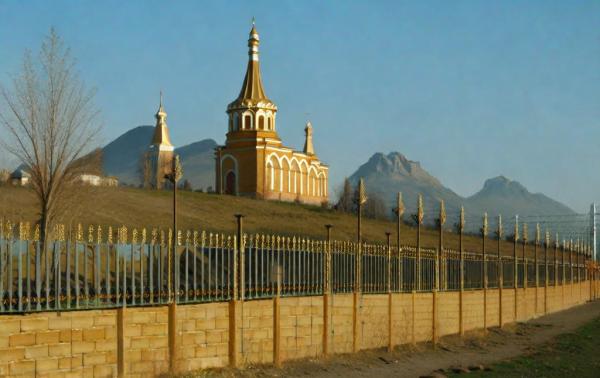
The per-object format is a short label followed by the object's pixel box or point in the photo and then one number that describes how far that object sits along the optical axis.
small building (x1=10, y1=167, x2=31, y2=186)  52.09
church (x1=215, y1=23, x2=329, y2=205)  73.94
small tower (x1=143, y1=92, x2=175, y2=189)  80.12
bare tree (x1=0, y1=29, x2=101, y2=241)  23.44
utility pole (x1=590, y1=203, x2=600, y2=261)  80.06
